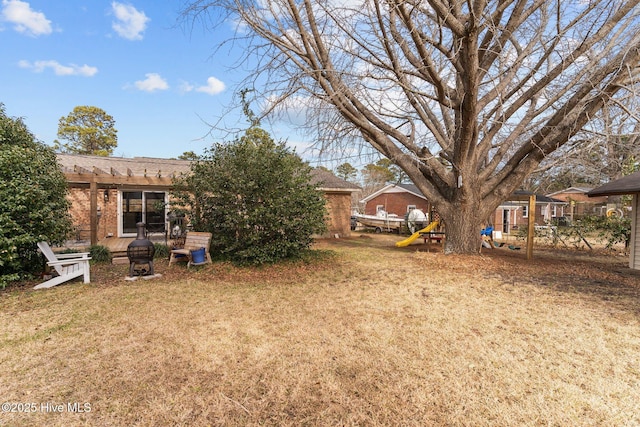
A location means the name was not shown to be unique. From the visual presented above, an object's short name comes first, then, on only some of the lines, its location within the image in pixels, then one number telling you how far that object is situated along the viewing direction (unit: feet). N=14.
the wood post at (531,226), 33.68
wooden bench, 25.75
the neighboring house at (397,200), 85.66
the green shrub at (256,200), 25.64
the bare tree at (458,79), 22.47
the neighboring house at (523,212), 85.87
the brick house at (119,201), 41.34
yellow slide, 43.03
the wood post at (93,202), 29.68
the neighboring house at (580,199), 84.74
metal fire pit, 21.74
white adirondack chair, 19.62
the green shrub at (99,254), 28.78
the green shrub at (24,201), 18.34
